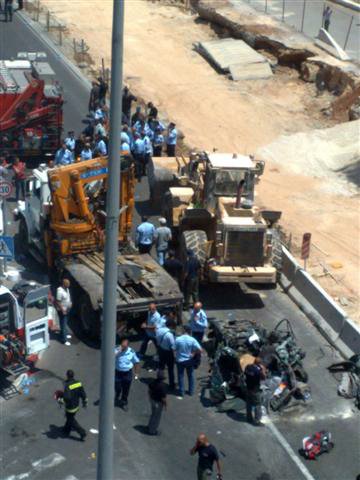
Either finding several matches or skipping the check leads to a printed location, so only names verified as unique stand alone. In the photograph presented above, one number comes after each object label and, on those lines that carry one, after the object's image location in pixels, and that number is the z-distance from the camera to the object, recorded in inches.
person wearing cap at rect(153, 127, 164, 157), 1235.9
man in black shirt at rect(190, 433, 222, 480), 617.0
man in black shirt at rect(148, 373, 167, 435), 679.7
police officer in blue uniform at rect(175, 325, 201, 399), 738.2
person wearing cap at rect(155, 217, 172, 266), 943.7
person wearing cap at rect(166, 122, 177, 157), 1238.9
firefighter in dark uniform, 671.1
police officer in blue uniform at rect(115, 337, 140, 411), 714.2
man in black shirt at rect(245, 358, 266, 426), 703.1
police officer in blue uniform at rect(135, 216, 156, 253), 946.2
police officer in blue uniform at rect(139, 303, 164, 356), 780.6
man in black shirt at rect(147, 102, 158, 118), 1293.1
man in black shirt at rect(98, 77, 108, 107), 1363.2
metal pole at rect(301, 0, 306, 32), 1921.8
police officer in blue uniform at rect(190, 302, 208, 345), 793.6
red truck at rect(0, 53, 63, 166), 1175.6
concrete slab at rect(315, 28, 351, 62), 1704.0
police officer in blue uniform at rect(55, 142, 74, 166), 1074.7
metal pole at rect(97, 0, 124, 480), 428.1
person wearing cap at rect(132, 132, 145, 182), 1185.4
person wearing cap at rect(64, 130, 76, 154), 1121.4
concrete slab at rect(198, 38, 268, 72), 1710.1
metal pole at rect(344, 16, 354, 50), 1831.7
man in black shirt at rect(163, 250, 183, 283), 914.7
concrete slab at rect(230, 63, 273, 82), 1674.5
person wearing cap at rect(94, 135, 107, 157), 1105.7
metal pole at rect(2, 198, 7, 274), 997.8
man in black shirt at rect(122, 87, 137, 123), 1352.1
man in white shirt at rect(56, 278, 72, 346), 804.6
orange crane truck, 813.9
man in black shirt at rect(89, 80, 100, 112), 1366.9
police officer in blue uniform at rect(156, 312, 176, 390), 747.4
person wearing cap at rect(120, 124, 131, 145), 1152.4
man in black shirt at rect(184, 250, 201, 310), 867.4
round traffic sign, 949.2
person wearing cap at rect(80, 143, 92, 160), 1078.4
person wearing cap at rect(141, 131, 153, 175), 1186.0
